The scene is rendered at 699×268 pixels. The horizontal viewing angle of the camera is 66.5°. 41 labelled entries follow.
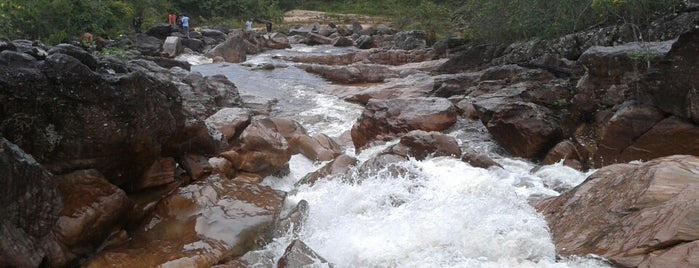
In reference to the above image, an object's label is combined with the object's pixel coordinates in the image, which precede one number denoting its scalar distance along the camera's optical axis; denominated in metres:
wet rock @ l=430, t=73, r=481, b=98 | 13.53
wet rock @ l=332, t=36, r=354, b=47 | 29.02
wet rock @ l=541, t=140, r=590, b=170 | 8.30
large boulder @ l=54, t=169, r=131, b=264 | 5.02
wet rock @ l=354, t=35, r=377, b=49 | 27.62
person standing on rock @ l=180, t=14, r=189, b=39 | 26.59
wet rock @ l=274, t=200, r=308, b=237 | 6.04
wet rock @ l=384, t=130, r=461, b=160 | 8.55
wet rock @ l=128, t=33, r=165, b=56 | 21.64
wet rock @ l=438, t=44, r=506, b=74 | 17.80
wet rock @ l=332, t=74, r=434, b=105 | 13.97
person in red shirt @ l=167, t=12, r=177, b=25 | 30.50
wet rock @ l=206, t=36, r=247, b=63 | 22.34
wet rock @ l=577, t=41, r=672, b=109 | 8.41
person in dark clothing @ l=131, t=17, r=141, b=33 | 26.34
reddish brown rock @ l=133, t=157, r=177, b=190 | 6.17
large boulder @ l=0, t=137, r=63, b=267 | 4.24
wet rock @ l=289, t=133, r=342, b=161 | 9.34
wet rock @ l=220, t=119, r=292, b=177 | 7.92
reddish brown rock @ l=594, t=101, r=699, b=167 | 7.26
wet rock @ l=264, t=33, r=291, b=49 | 27.89
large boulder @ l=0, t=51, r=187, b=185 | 4.98
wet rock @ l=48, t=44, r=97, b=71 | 5.63
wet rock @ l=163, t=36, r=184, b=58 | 22.30
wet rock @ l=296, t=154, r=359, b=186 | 8.02
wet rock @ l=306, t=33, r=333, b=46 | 30.39
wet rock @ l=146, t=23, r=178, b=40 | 26.53
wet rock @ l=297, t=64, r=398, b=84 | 17.73
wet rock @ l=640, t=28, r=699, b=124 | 7.17
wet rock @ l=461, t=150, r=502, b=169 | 8.25
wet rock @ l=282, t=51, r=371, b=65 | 22.16
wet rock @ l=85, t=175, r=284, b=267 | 5.19
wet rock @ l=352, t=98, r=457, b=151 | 10.32
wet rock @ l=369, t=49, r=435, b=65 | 21.84
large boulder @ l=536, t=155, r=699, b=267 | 4.25
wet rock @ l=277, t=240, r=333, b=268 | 5.12
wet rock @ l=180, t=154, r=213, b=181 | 6.80
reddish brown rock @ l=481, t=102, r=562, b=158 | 8.90
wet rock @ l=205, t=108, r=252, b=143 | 8.52
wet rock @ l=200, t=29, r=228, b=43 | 28.97
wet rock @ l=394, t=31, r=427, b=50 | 24.28
